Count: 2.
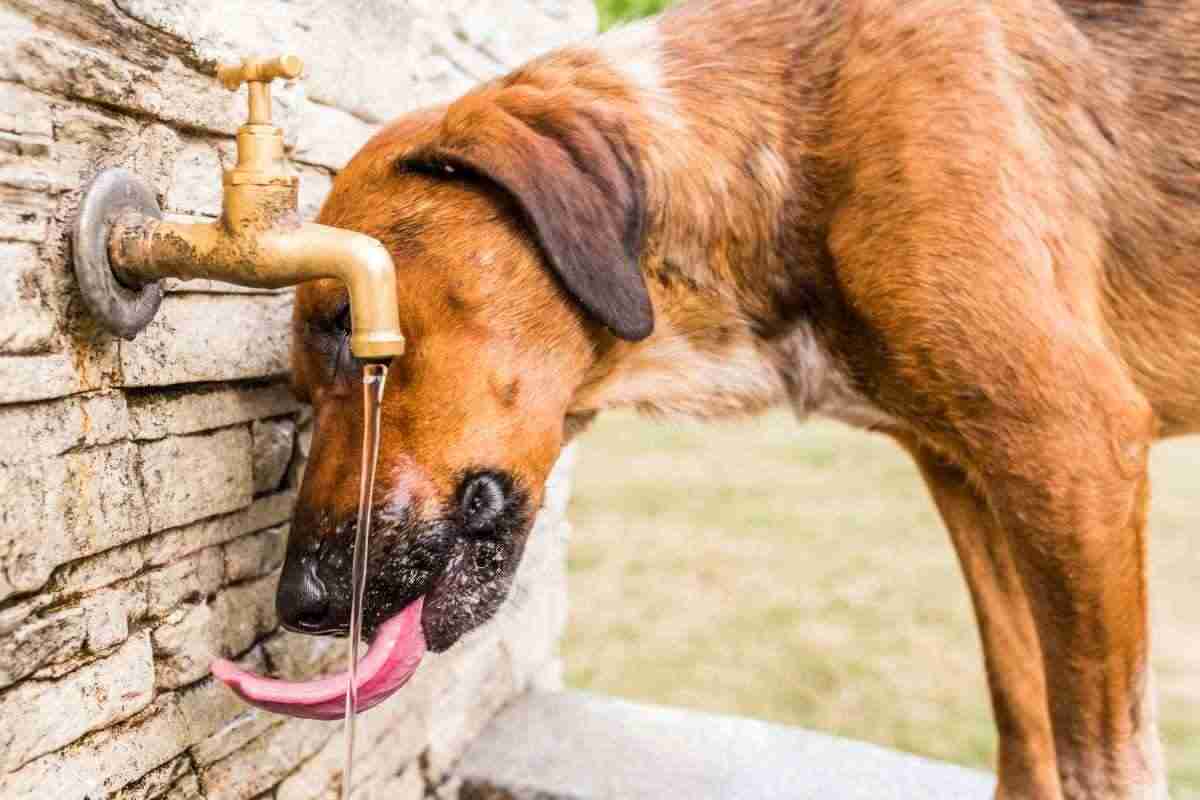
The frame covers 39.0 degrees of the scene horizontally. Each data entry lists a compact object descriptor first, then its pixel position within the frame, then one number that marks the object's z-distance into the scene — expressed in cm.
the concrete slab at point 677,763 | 87
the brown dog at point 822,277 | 66
